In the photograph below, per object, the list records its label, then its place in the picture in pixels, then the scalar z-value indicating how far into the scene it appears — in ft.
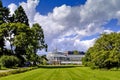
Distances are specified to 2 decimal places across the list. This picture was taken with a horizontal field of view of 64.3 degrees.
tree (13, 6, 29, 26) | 117.34
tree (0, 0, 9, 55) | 101.84
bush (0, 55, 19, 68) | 86.55
